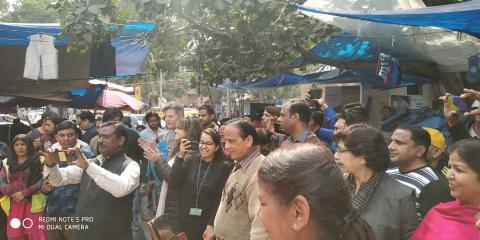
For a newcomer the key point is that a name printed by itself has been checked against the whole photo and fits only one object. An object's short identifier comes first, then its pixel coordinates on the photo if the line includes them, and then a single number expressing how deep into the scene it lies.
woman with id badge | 3.89
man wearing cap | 3.82
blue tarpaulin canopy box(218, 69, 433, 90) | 8.20
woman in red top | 5.50
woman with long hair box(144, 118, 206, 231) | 4.06
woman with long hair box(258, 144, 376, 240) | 1.26
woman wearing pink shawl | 2.31
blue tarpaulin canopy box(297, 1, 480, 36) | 3.65
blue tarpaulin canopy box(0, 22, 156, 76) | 6.12
